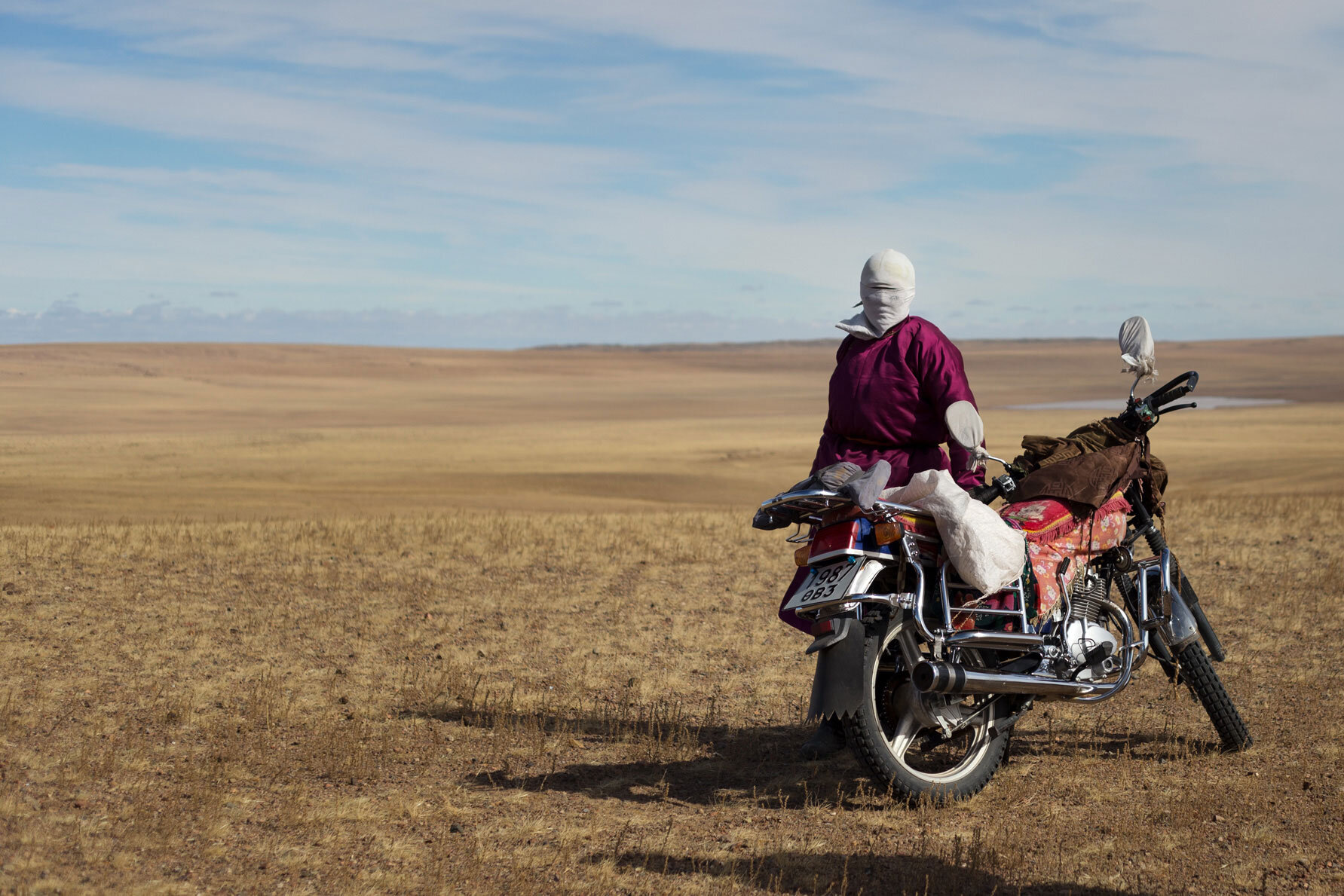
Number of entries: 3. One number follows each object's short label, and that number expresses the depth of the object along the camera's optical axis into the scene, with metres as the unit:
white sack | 4.62
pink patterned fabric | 4.99
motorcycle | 4.55
